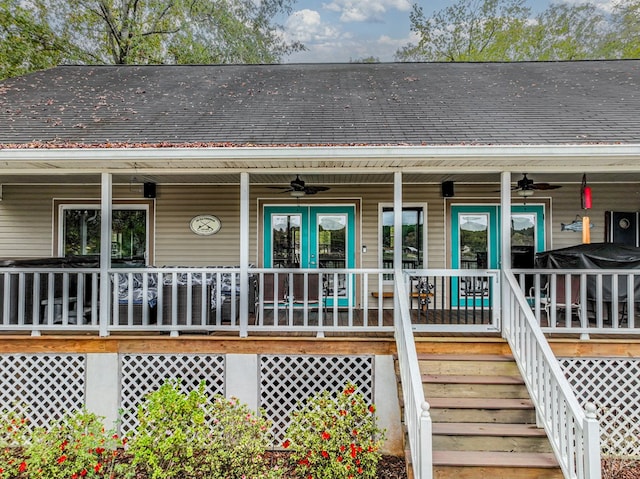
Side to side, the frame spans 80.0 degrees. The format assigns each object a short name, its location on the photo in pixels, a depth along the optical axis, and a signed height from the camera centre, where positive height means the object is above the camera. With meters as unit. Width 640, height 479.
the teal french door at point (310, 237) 7.50 +0.17
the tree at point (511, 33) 16.08 +9.26
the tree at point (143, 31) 13.00 +8.35
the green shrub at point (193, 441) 3.87 -2.05
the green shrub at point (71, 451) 3.78 -2.09
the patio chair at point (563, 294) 5.21 -0.67
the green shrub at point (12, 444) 3.94 -2.28
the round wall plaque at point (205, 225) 7.47 +0.39
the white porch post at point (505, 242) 4.68 +0.05
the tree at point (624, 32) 14.55 +8.48
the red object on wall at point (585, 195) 5.02 +0.68
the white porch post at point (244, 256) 4.73 -0.14
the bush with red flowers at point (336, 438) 3.85 -2.03
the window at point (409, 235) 7.44 +0.21
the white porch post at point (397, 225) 4.73 +0.26
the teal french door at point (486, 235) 7.27 +0.21
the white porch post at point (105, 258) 4.72 -0.17
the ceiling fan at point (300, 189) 5.95 +0.93
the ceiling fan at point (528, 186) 5.62 +0.93
